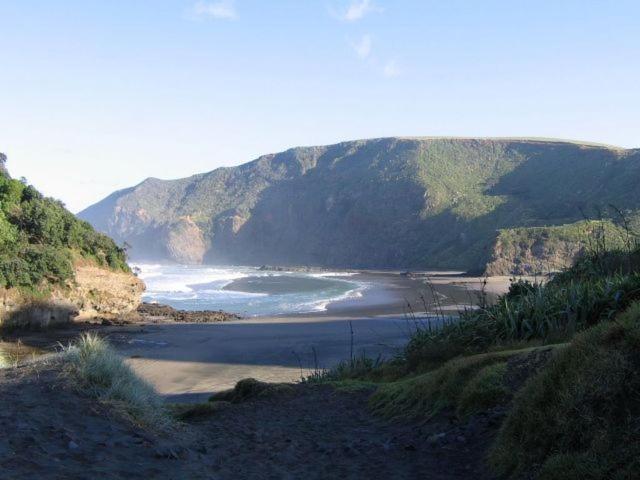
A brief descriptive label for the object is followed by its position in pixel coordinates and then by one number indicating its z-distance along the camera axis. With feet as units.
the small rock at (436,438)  18.17
